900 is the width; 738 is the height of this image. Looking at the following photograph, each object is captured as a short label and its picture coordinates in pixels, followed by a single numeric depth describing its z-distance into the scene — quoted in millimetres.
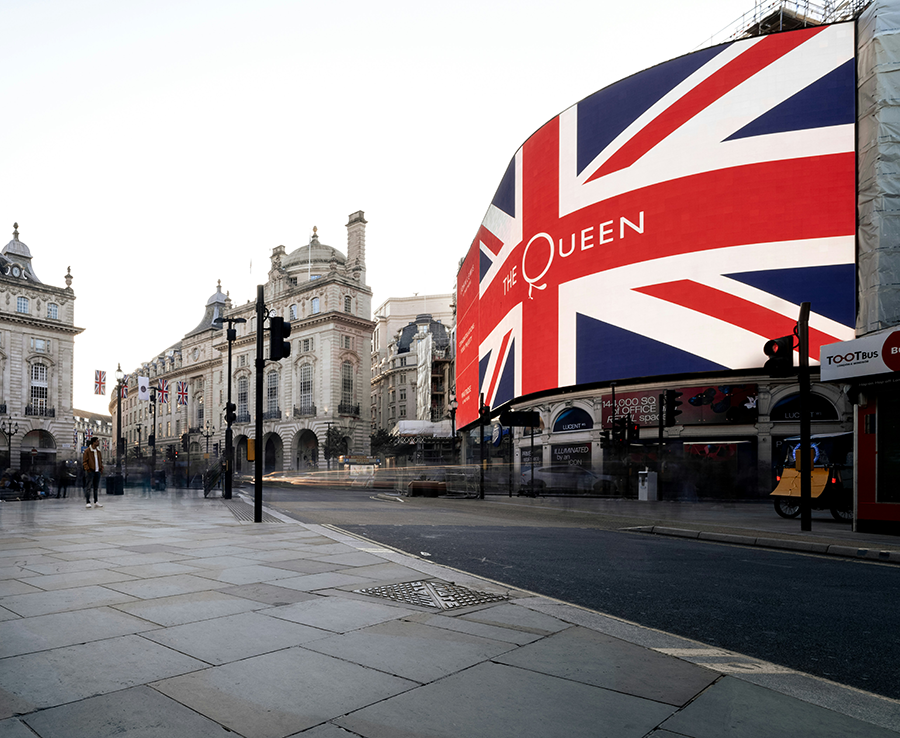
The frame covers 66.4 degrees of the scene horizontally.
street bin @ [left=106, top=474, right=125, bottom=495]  27078
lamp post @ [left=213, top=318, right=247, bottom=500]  24375
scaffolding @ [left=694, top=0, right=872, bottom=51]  40188
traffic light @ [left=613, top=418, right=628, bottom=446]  25312
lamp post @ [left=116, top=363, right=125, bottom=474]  33731
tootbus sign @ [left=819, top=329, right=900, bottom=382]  12469
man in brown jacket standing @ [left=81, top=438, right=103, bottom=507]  16531
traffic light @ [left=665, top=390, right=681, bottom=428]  22547
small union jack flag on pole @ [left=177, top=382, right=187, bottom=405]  52225
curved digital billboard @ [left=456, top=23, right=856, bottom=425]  30453
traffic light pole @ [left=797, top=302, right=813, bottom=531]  12789
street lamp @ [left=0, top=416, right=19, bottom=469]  57272
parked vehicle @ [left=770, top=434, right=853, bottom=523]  15688
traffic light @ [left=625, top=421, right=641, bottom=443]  25078
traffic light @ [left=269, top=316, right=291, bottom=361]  12500
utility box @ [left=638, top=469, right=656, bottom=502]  25656
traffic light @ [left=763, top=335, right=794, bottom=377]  13156
